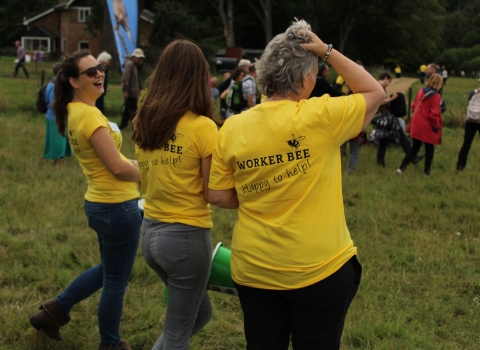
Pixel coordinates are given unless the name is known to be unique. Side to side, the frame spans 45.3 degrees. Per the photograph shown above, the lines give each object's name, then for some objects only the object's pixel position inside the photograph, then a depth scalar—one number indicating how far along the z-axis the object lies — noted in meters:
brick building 57.97
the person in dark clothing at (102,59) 11.22
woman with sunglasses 3.16
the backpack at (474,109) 9.05
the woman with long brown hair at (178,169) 2.63
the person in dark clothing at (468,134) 9.13
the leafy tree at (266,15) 47.41
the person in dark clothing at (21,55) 26.25
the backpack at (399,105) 9.70
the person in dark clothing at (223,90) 11.29
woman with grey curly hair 2.25
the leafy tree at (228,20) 47.97
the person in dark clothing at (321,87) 7.66
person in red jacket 9.12
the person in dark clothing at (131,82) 12.71
